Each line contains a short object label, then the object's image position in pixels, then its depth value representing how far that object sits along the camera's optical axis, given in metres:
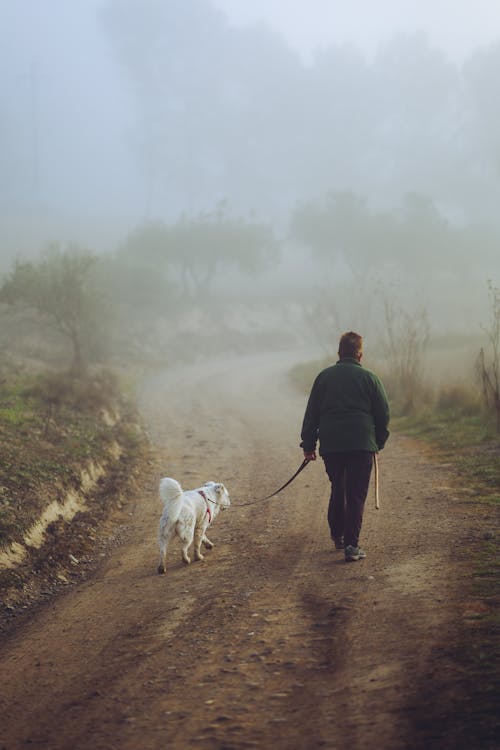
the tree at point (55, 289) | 27.45
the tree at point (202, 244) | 56.31
